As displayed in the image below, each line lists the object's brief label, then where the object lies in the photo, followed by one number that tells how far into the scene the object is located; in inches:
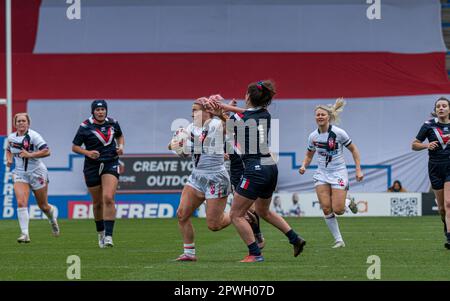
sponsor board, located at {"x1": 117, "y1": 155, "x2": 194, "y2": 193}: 1183.6
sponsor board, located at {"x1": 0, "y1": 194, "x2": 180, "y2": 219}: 1169.4
